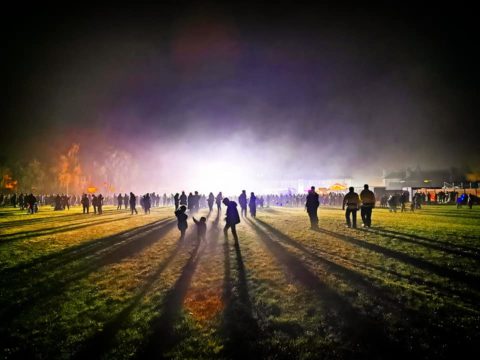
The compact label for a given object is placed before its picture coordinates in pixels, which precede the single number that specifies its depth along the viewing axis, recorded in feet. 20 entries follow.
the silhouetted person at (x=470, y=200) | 99.23
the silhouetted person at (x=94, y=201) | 92.68
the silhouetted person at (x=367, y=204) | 47.52
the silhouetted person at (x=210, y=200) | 99.04
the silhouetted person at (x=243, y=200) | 82.38
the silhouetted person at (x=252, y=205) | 77.30
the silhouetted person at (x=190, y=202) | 89.62
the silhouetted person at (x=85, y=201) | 92.35
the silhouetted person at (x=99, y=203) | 93.66
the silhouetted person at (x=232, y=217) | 42.09
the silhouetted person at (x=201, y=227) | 40.92
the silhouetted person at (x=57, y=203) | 114.32
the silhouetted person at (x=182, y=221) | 42.16
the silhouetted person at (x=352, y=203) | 47.57
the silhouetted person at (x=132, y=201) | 93.05
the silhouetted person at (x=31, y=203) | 94.85
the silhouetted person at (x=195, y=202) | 93.67
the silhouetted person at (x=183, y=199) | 89.04
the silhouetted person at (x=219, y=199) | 89.14
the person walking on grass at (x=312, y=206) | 51.31
